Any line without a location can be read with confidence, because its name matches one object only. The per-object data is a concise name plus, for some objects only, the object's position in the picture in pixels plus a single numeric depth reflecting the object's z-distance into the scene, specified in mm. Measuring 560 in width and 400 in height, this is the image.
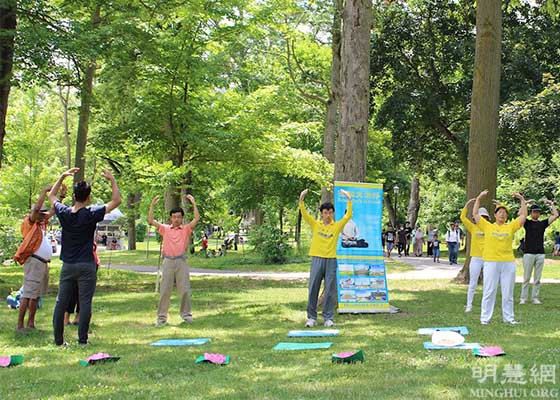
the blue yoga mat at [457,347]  7191
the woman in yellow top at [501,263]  9680
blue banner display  11078
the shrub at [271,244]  28047
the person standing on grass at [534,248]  12422
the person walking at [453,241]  27000
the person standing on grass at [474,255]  11323
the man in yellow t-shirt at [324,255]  9523
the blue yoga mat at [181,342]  8031
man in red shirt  10016
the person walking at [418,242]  33306
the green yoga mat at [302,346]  7531
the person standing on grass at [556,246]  33844
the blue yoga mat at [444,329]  8523
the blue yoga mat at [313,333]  8656
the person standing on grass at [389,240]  32375
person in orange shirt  8703
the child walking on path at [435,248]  28945
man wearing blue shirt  7391
